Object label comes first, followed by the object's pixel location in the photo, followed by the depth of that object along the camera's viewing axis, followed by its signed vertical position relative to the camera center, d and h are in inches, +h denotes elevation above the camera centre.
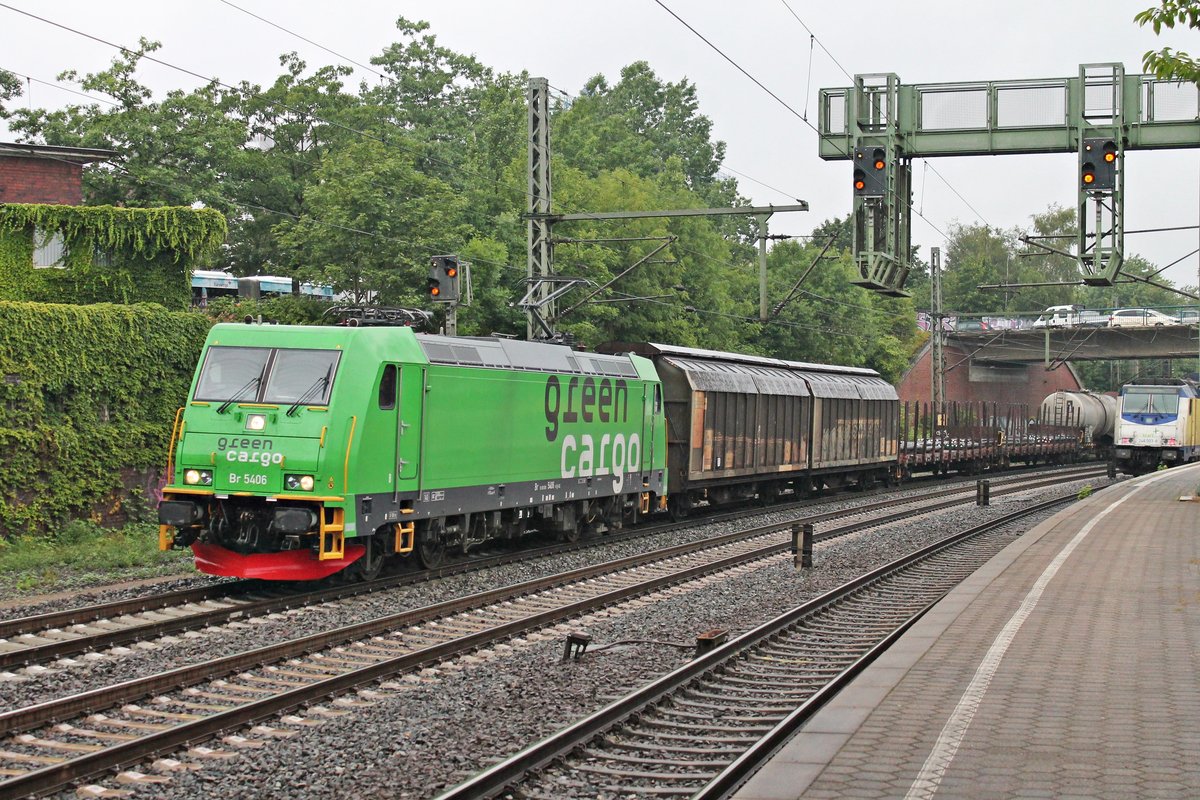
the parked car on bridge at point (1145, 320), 2699.3 +242.9
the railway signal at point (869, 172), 837.8 +166.7
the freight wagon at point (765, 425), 1042.7 +5.3
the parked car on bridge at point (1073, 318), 2753.4 +271.1
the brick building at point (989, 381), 3185.0 +142.9
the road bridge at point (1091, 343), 2733.8 +203.9
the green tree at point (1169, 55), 440.8 +137.8
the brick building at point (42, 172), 1398.9 +269.6
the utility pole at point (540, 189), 1002.7 +184.7
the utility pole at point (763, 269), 1032.8 +134.6
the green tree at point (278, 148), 2213.3 +484.9
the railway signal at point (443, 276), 925.2 +106.0
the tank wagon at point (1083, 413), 2454.5 +42.3
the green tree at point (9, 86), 2204.7 +567.6
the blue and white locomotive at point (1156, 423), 2060.8 +22.2
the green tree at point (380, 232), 1396.4 +209.1
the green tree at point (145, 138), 1913.1 +418.8
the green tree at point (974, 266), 4133.9 +602.8
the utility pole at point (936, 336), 2053.4 +155.7
